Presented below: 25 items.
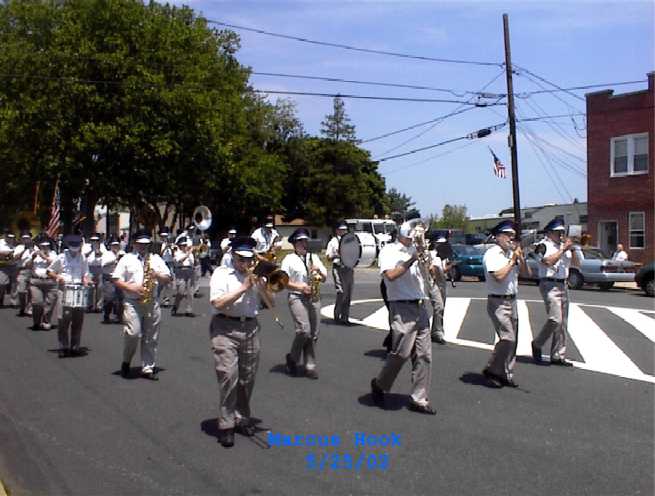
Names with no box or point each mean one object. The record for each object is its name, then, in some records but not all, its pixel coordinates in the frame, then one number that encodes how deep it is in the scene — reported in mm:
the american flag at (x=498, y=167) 29547
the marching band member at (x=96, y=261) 15922
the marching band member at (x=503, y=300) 8656
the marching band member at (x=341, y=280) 14047
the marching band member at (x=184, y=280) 15977
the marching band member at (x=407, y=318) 7406
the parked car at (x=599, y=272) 24922
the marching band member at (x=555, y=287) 9977
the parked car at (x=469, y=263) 29578
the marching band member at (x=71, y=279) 10909
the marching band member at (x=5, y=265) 16797
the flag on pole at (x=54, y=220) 27605
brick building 30594
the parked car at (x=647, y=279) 22703
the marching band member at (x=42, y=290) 13547
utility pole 26766
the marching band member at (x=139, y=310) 9328
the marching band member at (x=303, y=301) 9344
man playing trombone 6477
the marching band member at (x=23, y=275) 16375
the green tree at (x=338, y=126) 70688
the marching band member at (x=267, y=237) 14172
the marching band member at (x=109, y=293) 14766
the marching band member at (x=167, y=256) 16875
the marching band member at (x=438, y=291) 11930
